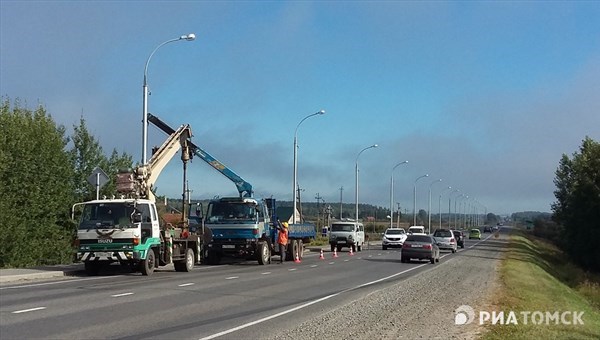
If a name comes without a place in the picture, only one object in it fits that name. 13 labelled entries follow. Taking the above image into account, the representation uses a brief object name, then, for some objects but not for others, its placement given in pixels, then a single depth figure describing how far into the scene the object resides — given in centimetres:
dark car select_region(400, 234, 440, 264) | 3728
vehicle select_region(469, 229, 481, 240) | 10867
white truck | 2234
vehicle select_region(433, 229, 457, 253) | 5428
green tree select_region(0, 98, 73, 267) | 2694
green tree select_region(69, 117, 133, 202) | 3288
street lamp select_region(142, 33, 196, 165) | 2734
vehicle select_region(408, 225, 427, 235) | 6059
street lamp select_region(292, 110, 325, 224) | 5044
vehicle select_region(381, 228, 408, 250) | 5972
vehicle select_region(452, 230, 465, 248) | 6979
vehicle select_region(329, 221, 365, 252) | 5156
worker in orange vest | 3445
